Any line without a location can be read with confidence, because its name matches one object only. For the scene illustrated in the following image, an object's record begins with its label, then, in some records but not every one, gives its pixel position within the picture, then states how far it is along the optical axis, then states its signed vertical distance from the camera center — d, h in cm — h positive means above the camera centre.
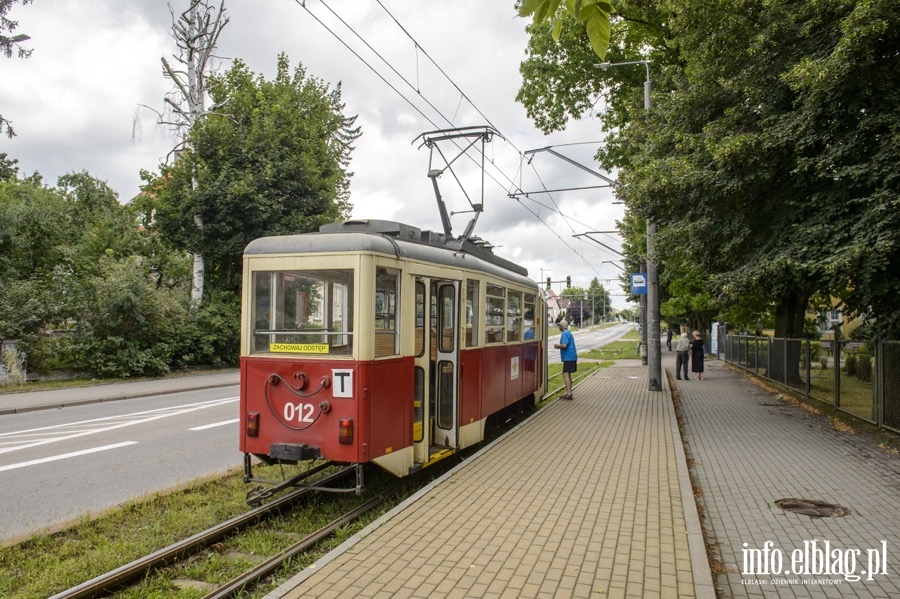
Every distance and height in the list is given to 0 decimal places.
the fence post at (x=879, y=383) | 1112 -102
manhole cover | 647 -189
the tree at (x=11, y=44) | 1527 +643
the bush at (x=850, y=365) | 1456 -97
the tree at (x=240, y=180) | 2520 +557
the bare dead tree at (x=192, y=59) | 2705 +1097
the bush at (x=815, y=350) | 1702 -73
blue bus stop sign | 1972 +116
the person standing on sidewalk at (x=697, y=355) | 2198 -111
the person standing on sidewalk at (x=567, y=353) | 1464 -73
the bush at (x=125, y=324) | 2048 -18
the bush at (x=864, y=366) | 1470 -101
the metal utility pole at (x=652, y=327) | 1714 -14
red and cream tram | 645 -28
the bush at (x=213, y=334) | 2411 -57
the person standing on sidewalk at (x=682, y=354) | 2194 -108
